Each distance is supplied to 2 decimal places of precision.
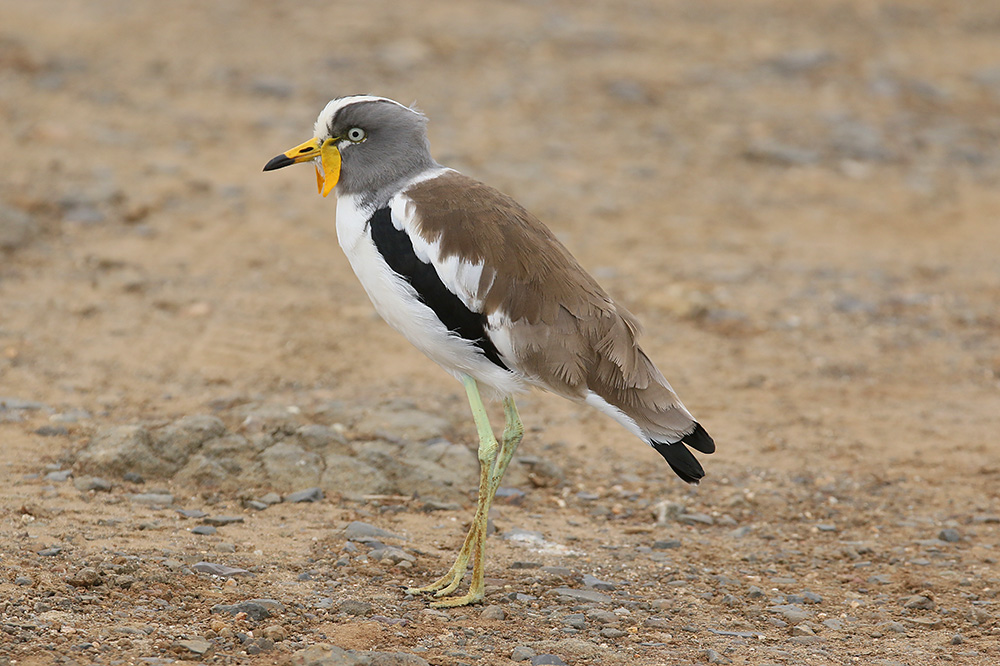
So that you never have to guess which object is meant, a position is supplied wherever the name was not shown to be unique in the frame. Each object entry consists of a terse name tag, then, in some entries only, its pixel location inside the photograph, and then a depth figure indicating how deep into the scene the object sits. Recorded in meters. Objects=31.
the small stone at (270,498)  12.39
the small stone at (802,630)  10.56
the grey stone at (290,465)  12.76
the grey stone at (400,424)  13.93
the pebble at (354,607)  10.09
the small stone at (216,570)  10.46
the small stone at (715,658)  9.73
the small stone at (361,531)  11.70
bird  10.69
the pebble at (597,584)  11.24
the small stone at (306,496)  12.48
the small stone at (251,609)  9.73
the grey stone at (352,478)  12.87
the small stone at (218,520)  11.70
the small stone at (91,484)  12.13
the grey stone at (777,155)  24.83
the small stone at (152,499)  12.01
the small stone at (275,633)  9.39
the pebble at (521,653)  9.56
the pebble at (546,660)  9.48
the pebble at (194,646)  9.03
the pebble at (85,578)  9.89
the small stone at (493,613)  10.45
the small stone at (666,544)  12.42
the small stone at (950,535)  12.85
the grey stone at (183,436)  12.78
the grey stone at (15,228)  18.44
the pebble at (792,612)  10.82
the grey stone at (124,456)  12.56
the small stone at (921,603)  11.18
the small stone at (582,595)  10.91
